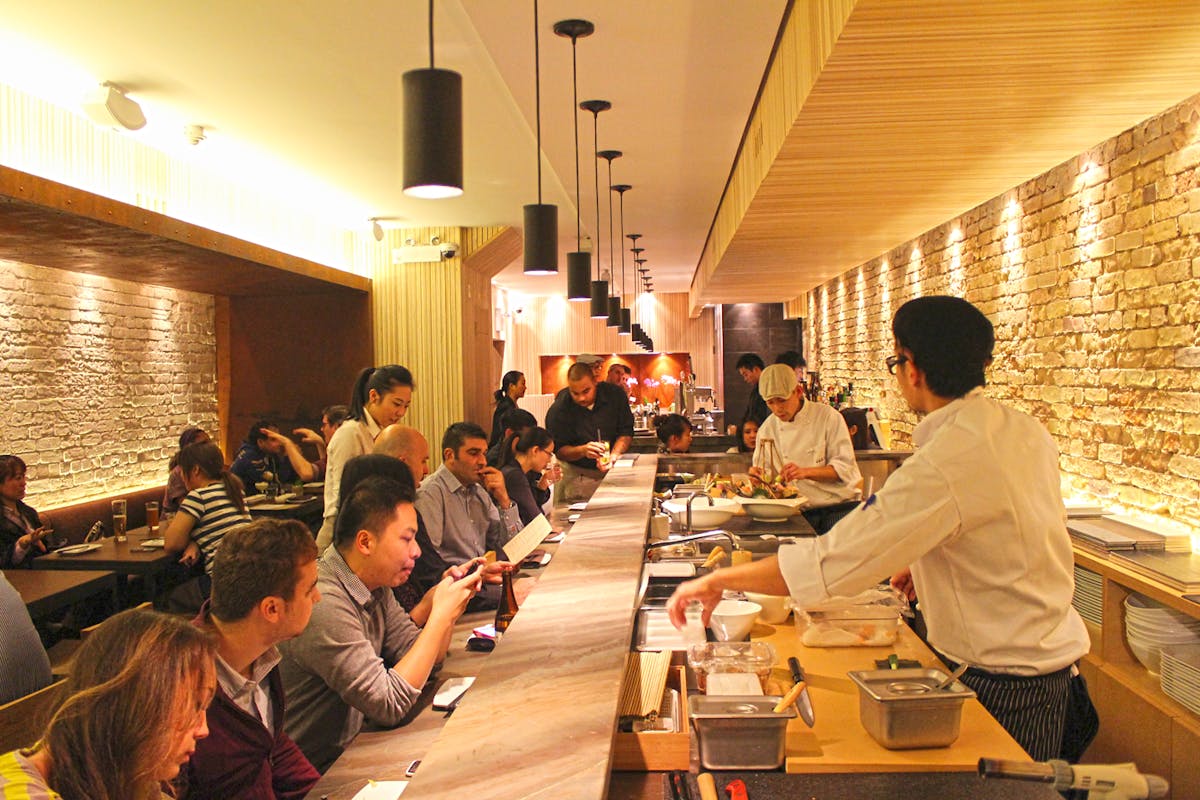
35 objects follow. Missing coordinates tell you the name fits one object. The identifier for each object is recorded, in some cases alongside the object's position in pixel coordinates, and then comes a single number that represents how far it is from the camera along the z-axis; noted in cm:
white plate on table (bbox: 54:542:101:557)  548
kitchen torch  116
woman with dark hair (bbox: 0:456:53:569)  527
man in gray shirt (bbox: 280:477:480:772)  231
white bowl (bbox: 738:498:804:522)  418
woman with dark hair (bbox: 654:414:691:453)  728
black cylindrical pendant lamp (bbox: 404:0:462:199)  238
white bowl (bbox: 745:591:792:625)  267
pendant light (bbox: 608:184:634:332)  773
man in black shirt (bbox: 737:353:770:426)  767
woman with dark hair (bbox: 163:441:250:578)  516
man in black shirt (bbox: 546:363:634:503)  625
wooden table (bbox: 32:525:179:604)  516
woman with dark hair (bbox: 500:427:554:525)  479
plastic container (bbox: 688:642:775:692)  208
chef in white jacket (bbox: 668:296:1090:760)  196
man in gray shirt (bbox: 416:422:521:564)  385
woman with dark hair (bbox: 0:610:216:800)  137
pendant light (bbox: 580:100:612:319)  716
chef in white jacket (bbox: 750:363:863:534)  508
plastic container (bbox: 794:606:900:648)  248
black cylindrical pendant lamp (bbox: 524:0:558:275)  427
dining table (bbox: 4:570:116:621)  426
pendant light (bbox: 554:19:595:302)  551
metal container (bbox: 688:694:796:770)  171
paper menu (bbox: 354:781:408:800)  186
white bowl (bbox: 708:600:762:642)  243
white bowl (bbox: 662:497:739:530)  400
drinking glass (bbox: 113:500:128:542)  586
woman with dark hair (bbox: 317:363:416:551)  452
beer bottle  293
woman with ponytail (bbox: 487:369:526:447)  860
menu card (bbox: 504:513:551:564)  256
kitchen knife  188
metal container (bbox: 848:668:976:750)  177
